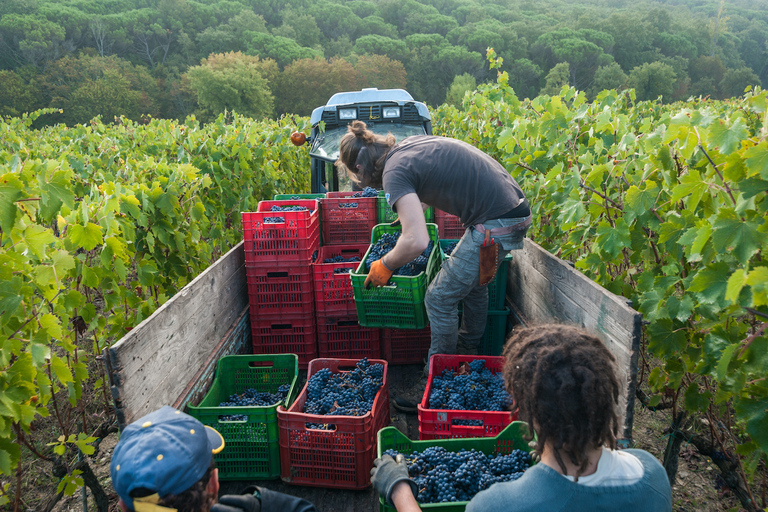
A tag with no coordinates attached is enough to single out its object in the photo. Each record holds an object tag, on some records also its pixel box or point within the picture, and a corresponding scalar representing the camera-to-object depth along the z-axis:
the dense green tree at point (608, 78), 56.97
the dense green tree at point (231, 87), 44.44
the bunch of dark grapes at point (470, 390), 2.80
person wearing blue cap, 1.33
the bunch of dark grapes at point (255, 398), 3.10
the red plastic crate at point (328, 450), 2.64
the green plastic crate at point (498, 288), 4.01
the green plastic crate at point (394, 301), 3.23
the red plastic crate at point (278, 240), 3.76
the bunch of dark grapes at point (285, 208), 4.30
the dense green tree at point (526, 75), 61.59
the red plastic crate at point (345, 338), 3.88
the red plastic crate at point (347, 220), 4.59
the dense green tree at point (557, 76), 55.88
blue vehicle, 5.98
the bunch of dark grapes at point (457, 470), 2.07
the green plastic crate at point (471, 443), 2.30
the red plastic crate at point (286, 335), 3.88
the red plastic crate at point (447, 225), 5.00
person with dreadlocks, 1.30
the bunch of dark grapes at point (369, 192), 4.77
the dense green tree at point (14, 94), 39.66
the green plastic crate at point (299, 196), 5.16
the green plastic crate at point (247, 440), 2.74
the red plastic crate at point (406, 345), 4.02
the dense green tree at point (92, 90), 42.91
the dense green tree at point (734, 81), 60.12
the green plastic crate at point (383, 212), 4.66
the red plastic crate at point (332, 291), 3.78
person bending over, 3.12
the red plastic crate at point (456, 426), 2.53
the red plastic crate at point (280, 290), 3.82
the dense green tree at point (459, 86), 50.40
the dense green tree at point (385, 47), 67.38
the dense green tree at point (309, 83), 51.03
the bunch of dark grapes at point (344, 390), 2.90
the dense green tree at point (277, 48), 59.88
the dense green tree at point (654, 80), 55.84
